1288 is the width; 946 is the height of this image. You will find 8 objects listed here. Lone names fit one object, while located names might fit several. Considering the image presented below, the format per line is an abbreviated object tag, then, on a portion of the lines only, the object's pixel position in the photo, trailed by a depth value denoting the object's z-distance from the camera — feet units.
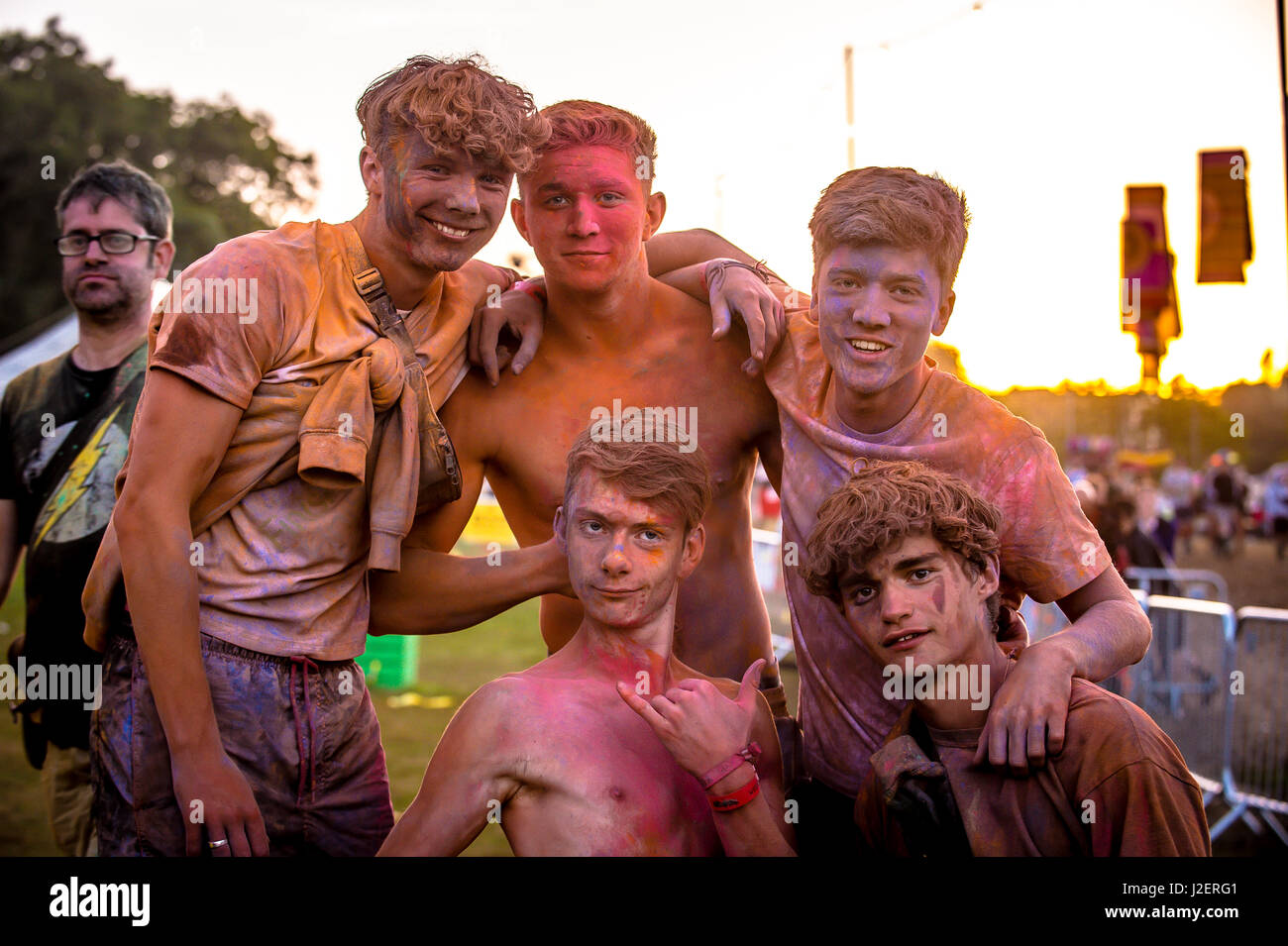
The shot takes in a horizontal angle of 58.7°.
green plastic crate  37.04
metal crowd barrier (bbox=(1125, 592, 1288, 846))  24.62
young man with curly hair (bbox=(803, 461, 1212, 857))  7.88
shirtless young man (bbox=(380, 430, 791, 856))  8.64
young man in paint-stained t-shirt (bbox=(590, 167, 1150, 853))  9.59
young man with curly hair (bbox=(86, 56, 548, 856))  8.89
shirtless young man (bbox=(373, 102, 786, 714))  11.09
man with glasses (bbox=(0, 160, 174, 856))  14.02
